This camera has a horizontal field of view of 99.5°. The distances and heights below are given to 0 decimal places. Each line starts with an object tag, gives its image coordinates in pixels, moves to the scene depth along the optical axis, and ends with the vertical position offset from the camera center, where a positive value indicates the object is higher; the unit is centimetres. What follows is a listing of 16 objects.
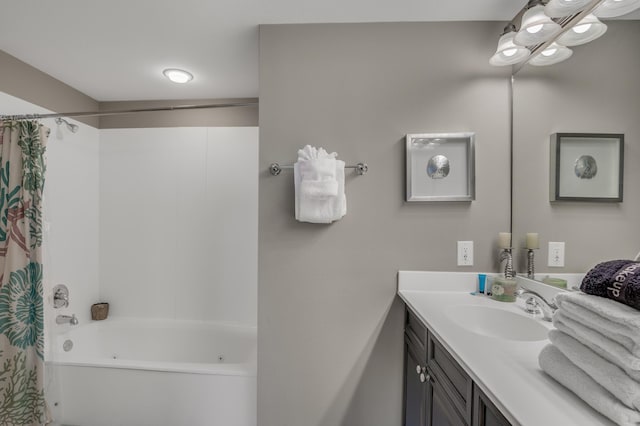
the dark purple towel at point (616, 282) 55 -15
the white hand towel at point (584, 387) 51 -37
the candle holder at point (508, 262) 143 -26
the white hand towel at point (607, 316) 52 -22
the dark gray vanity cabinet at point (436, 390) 77 -64
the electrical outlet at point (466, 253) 151 -23
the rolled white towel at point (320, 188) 135 +11
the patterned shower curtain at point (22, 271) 161 -38
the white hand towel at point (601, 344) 51 -27
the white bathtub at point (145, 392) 160 -111
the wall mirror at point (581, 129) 90 +34
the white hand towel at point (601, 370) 51 -32
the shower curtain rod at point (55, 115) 170 +62
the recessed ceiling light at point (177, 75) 197 +100
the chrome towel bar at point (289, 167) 149 +24
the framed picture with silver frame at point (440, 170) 150 +23
